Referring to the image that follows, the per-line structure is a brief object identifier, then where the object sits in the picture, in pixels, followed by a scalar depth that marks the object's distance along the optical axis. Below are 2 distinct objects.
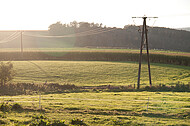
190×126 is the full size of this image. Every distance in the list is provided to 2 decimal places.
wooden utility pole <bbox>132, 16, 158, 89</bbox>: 37.82
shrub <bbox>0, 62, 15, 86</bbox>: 40.94
